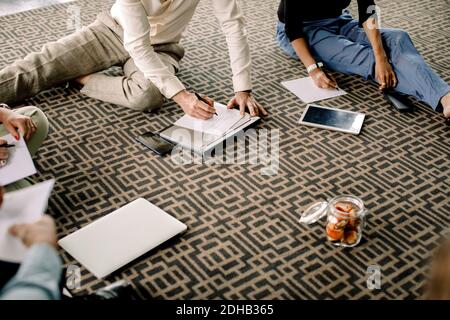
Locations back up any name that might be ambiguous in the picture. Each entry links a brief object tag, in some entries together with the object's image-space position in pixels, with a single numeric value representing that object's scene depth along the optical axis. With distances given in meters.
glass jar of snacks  1.39
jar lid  1.49
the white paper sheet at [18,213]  0.86
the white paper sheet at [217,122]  1.79
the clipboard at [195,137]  1.74
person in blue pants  1.98
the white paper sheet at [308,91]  2.03
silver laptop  1.35
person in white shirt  1.81
